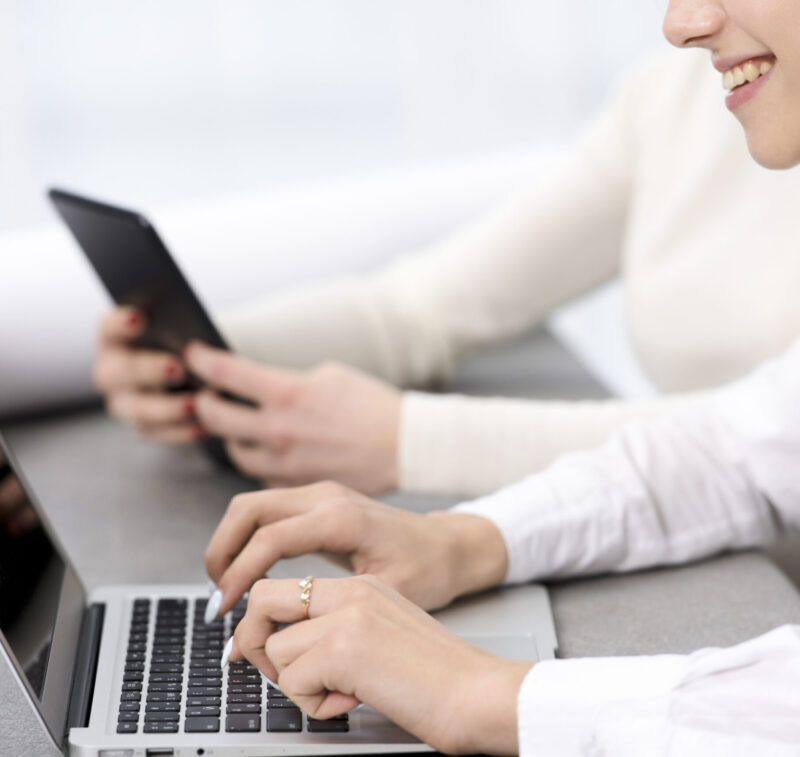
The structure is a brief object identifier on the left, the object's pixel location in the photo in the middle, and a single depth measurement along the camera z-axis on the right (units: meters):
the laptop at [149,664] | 1.21
